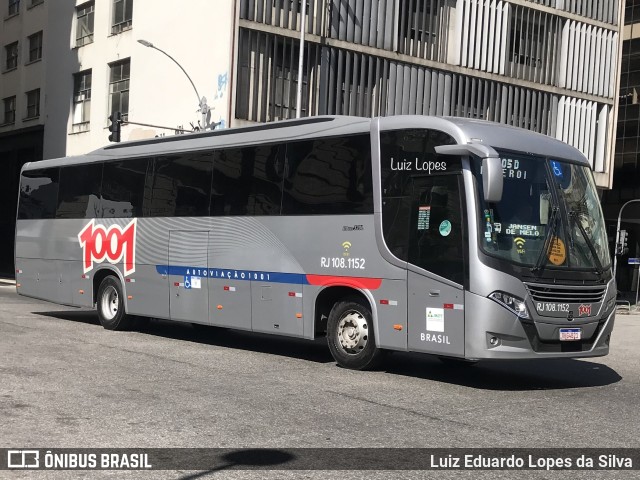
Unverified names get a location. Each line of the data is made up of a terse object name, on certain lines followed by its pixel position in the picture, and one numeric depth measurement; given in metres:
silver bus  11.02
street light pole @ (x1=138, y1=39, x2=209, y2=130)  31.34
